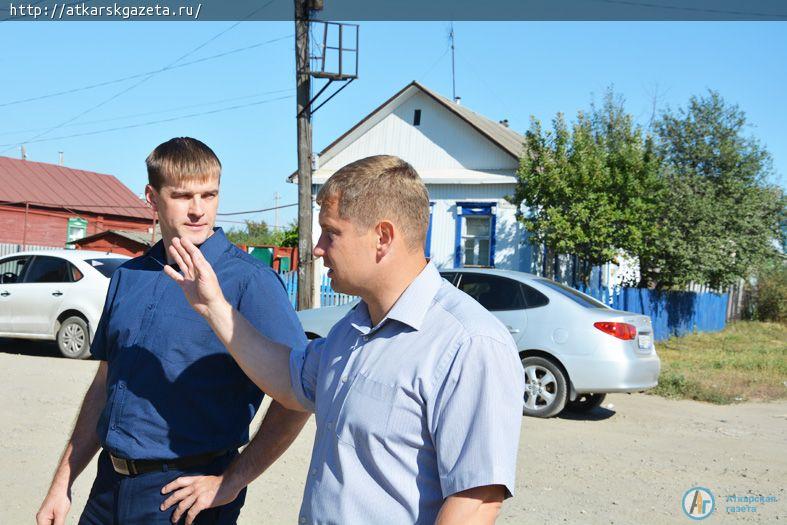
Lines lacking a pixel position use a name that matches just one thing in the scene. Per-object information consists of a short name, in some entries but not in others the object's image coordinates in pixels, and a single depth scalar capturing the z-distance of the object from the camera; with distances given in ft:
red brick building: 113.09
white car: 40.93
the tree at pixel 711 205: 67.00
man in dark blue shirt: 8.54
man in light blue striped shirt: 6.00
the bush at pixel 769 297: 100.32
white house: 77.05
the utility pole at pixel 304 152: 54.80
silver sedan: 30.30
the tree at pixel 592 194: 64.23
